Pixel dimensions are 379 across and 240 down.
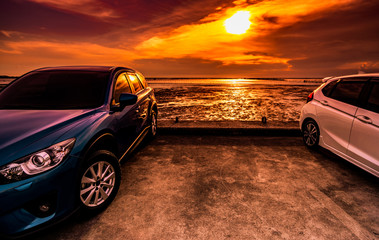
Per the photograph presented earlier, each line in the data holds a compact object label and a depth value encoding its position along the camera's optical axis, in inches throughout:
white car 123.9
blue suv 74.8
